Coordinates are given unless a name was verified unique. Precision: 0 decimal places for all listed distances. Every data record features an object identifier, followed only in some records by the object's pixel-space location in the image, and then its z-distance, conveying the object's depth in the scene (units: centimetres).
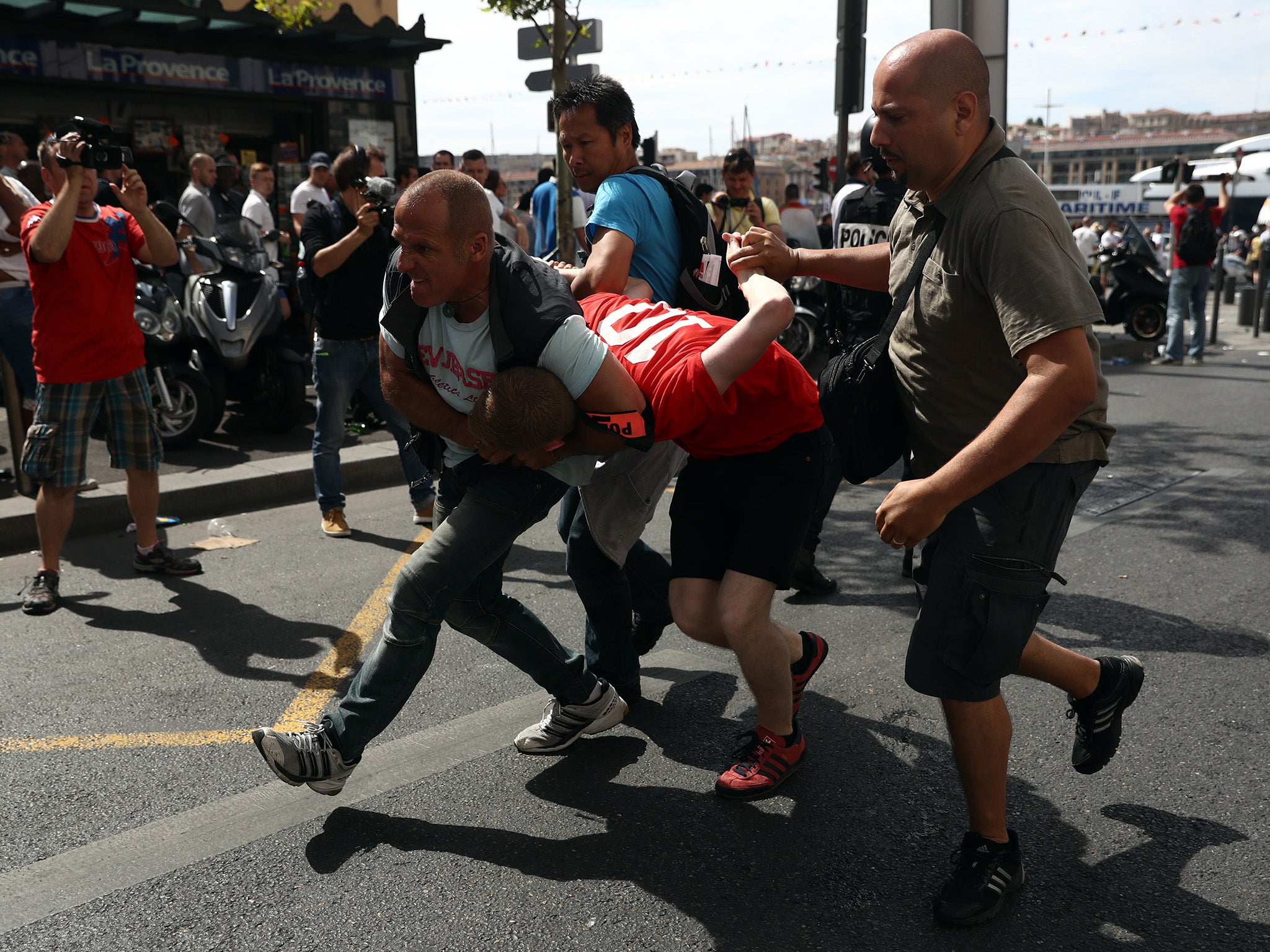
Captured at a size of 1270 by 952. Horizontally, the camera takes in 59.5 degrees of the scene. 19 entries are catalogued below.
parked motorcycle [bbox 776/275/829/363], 1135
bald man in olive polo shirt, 210
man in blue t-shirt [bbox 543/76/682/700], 318
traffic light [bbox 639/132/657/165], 1145
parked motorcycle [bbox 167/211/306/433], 760
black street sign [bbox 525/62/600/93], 965
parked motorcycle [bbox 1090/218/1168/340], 1370
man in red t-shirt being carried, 257
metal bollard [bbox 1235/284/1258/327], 1661
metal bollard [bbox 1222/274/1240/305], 2164
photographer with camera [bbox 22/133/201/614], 461
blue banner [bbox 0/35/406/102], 1462
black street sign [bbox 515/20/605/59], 952
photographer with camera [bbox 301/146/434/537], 547
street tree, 905
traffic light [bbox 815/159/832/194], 1324
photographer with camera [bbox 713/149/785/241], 885
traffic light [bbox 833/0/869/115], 824
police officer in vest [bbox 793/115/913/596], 470
